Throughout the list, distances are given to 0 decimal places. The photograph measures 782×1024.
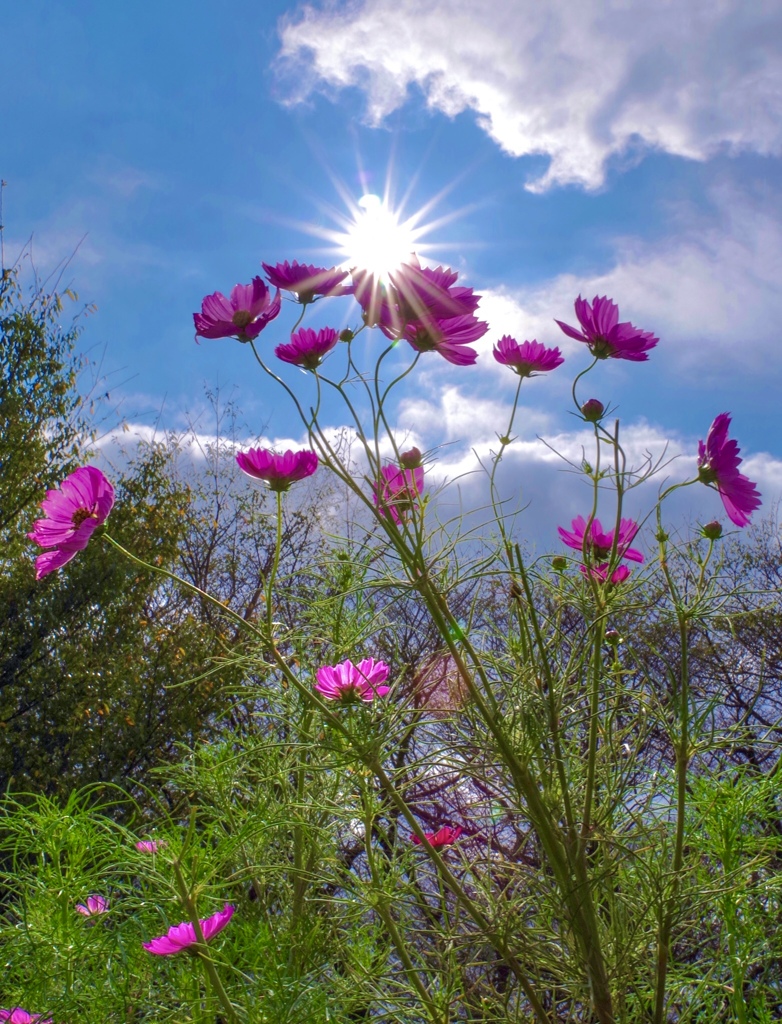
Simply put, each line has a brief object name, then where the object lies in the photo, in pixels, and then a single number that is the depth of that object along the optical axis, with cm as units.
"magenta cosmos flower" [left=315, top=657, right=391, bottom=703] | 80
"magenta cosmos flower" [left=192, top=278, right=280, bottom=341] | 84
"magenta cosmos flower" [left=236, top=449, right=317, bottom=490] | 84
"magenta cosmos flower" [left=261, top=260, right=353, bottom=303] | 83
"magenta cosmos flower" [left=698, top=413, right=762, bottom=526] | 85
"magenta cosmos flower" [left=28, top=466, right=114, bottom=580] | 87
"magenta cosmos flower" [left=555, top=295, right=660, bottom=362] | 86
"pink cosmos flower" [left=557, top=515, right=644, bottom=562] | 87
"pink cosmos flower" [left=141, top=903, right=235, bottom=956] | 78
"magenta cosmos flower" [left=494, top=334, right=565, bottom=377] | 90
